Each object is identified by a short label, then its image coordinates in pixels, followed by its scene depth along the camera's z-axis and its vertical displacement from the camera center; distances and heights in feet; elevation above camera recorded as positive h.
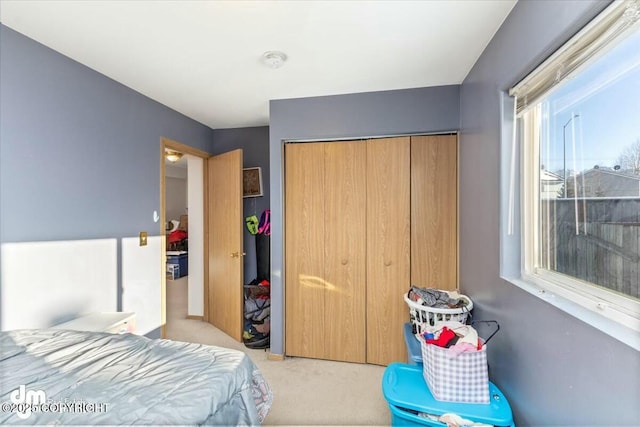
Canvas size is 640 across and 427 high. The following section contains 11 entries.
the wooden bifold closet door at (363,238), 7.95 -0.68
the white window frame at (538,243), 2.81 -0.48
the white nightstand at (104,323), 5.93 -2.30
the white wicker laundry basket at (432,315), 6.29 -2.26
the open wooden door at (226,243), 10.11 -1.04
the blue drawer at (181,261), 19.09 -3.06
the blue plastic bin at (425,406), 4.23 -2.93
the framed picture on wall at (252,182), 11.32 +1.29
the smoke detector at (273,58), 6.24 +3.44
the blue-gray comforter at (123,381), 3.06 -2.04
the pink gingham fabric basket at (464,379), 4.51 -2.56
